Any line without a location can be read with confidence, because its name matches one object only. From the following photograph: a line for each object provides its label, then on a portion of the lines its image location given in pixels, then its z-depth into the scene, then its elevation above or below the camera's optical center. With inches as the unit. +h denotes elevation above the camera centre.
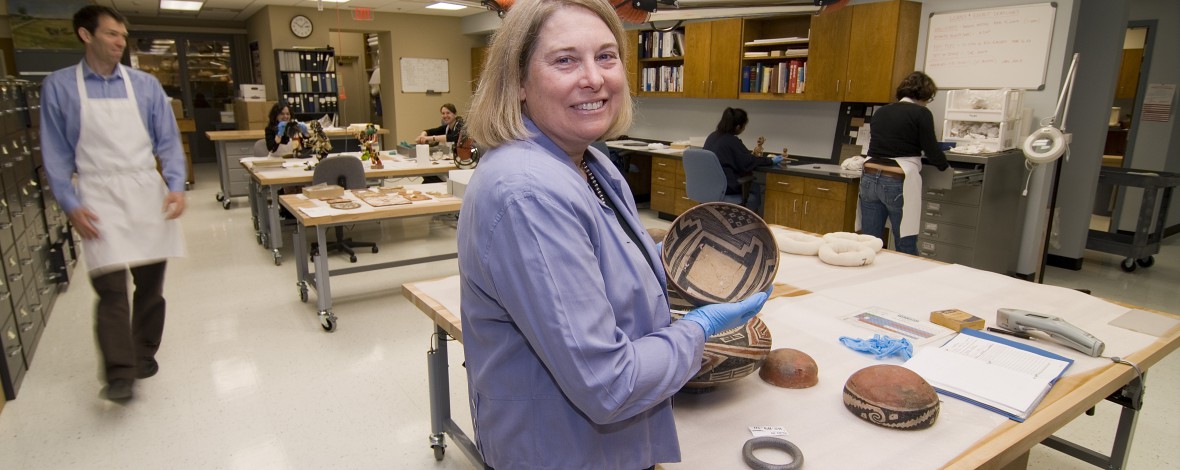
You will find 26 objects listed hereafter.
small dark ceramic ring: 46.9 -25.4
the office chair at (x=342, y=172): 183.8 -21.5
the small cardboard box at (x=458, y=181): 163.5 -20.8
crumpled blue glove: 65.6 -24.3
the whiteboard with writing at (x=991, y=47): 174.7 +15.3
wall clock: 389.4 +39.7
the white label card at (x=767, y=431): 52.1 -25.8
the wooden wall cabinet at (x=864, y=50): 193.8 +15.4
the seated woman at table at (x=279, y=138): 232.7 -15.3
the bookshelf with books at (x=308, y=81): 382.9 +7.8
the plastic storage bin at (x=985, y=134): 171.0 -8.0
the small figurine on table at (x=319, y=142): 203.5 -14.4
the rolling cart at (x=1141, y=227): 190.2 -35.7
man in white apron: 95.6 -12.0
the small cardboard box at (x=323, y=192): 164.9 -24.1
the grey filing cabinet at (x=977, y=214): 169.9 -29.2
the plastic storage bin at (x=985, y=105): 168.2 -0.5
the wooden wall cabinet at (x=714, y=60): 239.6 +14.7
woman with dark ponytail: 214.7 -16.9
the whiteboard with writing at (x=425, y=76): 416.5 +12.6
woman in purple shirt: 34.9 -10.0
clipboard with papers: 56.3 -24.4
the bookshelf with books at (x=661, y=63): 268.4 +15.3
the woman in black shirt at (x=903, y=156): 161.6 -13.3
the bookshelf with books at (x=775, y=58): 221.8 +14.5
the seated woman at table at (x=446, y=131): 231.8 -13.2
